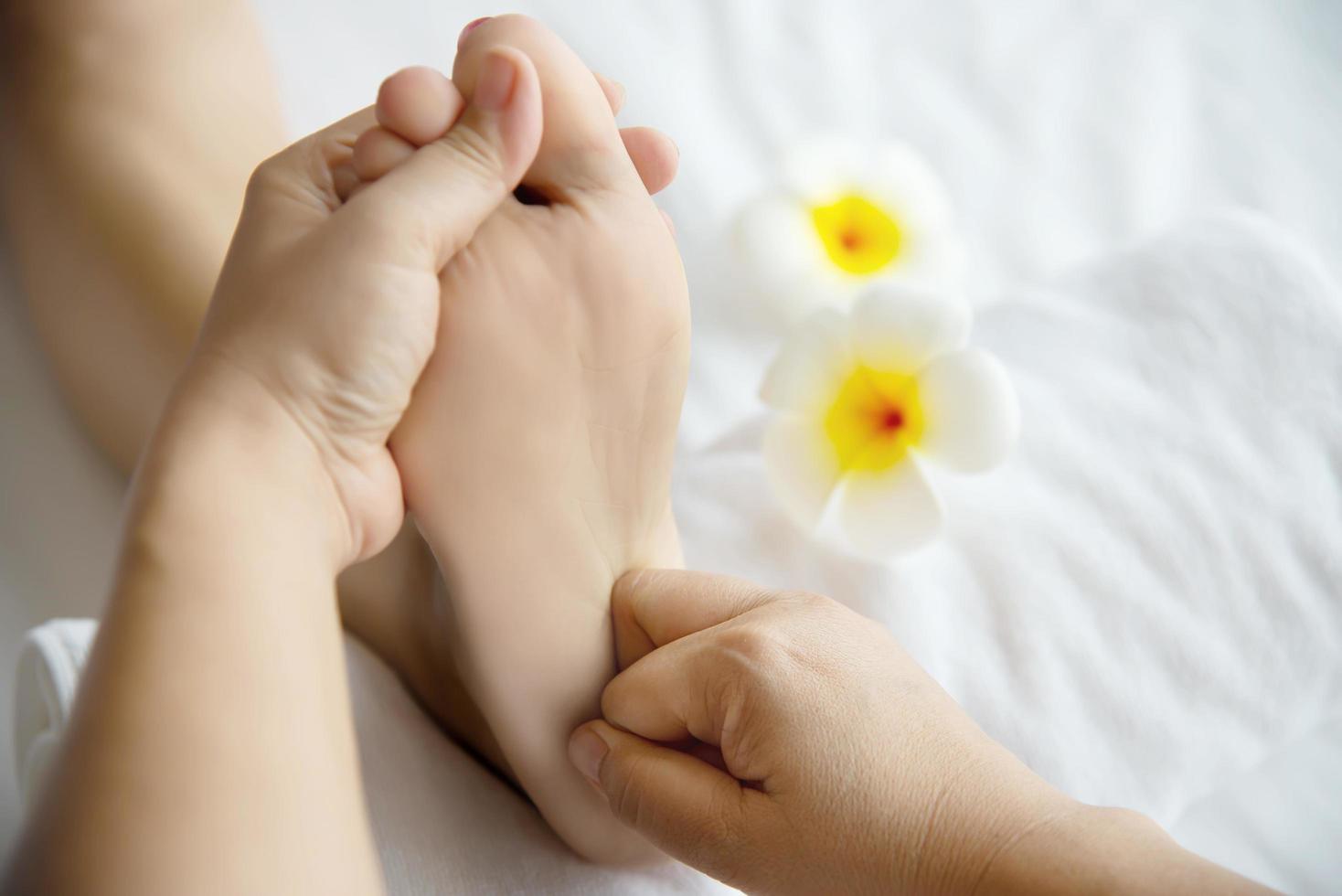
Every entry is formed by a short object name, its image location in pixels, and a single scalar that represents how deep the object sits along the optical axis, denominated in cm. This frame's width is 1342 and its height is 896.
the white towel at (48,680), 61
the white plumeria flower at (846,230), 96
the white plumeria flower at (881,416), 78
